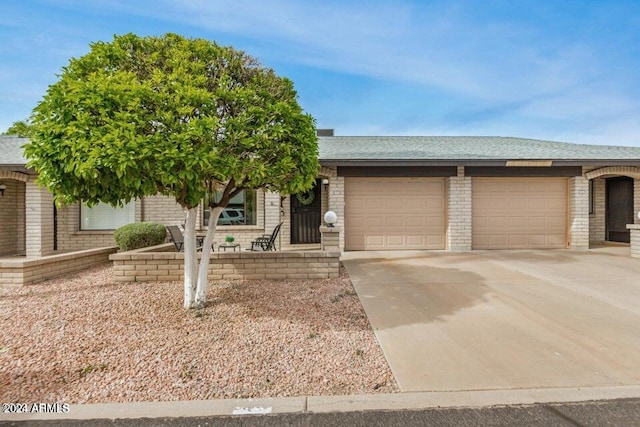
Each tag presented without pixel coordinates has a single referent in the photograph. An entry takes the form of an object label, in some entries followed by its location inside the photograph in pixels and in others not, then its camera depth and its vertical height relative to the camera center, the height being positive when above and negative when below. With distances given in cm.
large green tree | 324 +93
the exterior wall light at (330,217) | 808 -11
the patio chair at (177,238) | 767 -65
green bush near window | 777 -59
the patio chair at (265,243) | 818 -81
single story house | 935 +21
